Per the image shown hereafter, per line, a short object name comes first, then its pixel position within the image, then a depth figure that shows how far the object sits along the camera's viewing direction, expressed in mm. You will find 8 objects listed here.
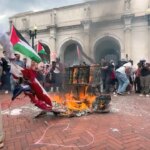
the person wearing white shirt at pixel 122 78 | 6155
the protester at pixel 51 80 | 6996
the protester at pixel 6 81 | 6520
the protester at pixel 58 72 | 6771
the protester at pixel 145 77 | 6155
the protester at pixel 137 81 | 6411
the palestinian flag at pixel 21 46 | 2841
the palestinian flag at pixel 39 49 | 7354
